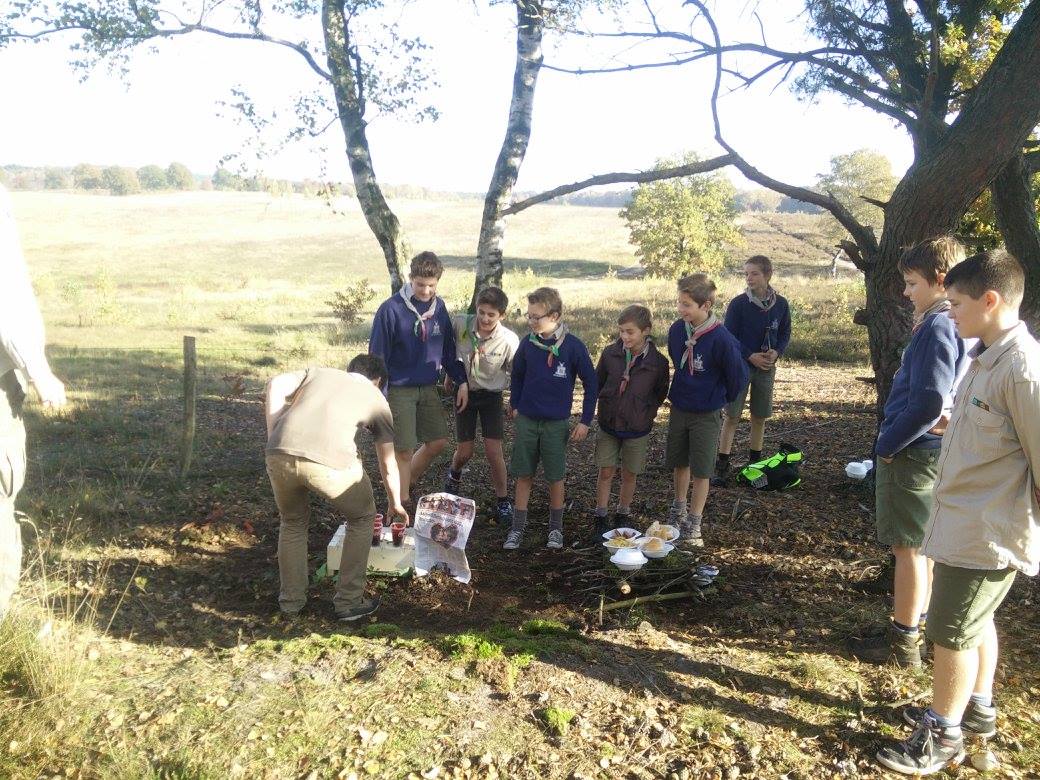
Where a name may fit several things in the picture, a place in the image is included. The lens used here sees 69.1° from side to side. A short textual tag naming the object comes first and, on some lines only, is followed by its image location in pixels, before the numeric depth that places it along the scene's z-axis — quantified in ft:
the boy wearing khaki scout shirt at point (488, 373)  17.42
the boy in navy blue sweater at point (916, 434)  10.12
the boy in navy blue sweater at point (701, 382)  16.10
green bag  20.12
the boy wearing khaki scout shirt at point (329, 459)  12.03
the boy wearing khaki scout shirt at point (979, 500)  8.37
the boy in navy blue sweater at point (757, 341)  20.99
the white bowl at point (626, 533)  15.36
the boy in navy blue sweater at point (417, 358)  16.90
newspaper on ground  14.70
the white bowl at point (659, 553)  14.40
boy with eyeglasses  16.15
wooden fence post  20.53
